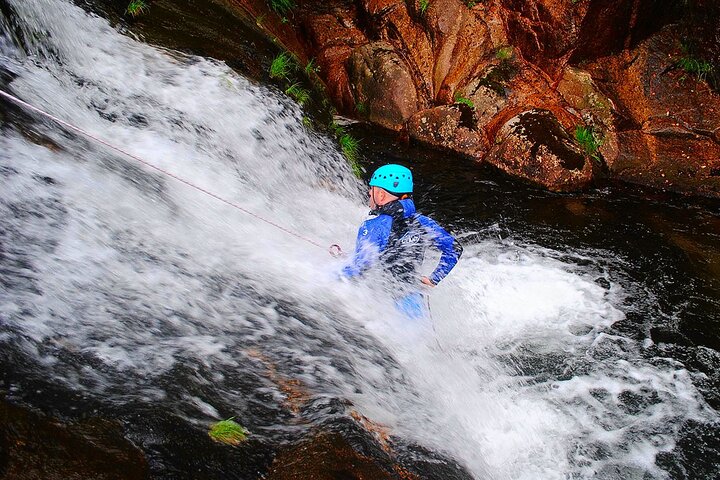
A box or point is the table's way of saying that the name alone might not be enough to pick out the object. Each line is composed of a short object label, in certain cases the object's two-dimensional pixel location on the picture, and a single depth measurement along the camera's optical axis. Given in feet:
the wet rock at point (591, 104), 28.63
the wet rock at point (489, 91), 29.01
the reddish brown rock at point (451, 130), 28.02
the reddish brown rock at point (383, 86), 29.86
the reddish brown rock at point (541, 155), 25.81
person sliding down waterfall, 13.08
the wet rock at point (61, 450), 6.49
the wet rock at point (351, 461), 7.85
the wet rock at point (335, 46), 31.04
